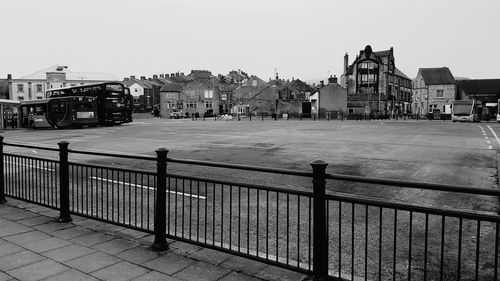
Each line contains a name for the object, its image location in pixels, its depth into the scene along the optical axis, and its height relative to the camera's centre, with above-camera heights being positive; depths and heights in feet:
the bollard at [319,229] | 13.92 -3.99
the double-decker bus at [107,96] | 145.79 +8.53
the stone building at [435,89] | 292.61 +21.68
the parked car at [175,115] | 306.23 +2.65
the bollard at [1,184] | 27.71 -4.66
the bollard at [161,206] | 18.02 -4.04
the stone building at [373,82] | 280.51 +28.17
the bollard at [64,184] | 22.67 -3.78
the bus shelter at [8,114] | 153.38 +2.09
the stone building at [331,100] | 255.29 +11.82
